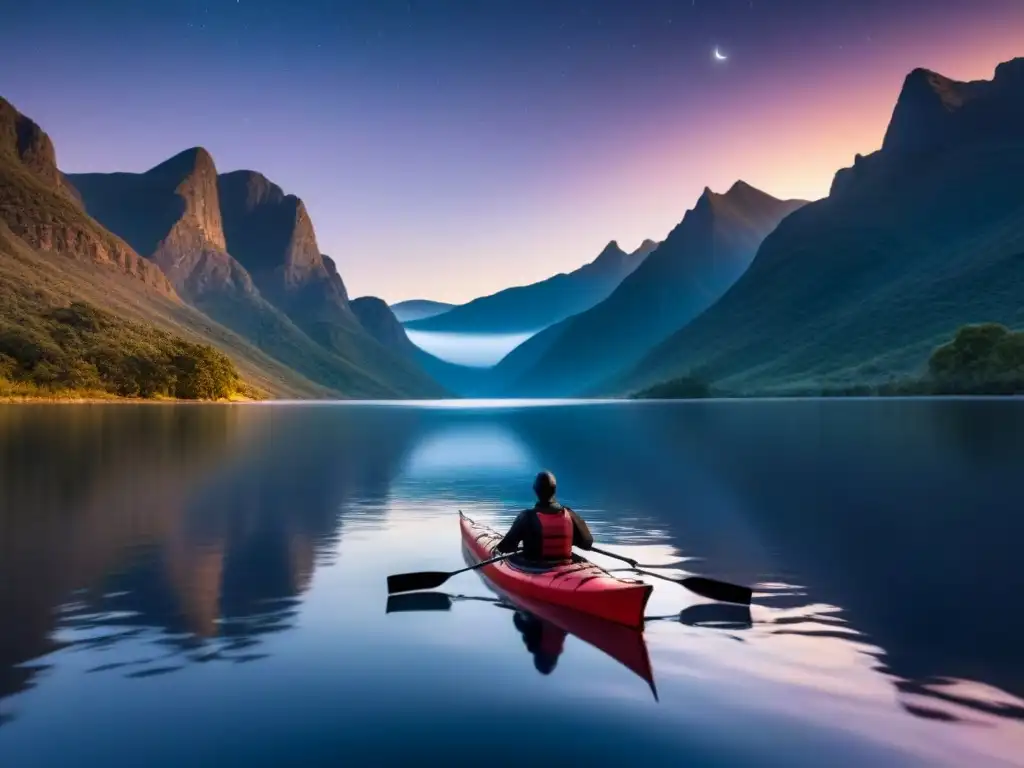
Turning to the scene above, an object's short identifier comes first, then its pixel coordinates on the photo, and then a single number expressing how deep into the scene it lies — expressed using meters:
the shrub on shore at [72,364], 177.38
